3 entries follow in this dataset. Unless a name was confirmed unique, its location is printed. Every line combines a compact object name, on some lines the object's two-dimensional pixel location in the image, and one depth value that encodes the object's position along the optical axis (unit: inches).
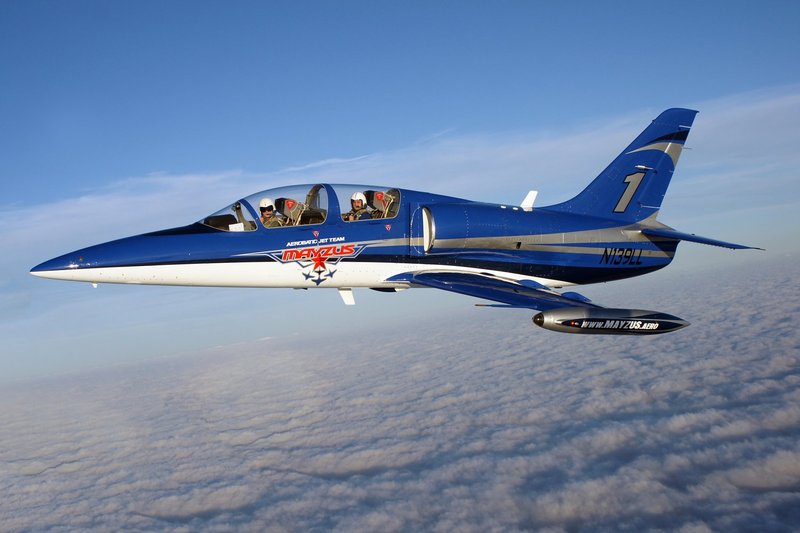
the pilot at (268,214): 413.1
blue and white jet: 370.3
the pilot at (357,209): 434.4
